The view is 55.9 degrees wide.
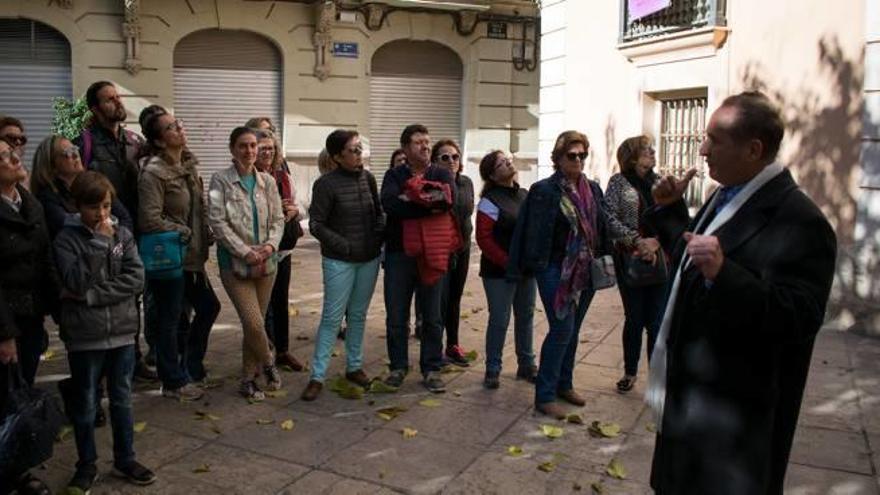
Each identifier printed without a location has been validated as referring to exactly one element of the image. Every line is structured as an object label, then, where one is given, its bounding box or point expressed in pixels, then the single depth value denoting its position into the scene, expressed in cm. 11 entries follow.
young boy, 405
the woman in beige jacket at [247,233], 538
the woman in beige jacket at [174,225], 530
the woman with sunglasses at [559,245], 529
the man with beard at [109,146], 545
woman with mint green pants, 561
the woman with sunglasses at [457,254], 624
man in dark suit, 245
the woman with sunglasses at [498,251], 591
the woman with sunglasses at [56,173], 471
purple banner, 975
